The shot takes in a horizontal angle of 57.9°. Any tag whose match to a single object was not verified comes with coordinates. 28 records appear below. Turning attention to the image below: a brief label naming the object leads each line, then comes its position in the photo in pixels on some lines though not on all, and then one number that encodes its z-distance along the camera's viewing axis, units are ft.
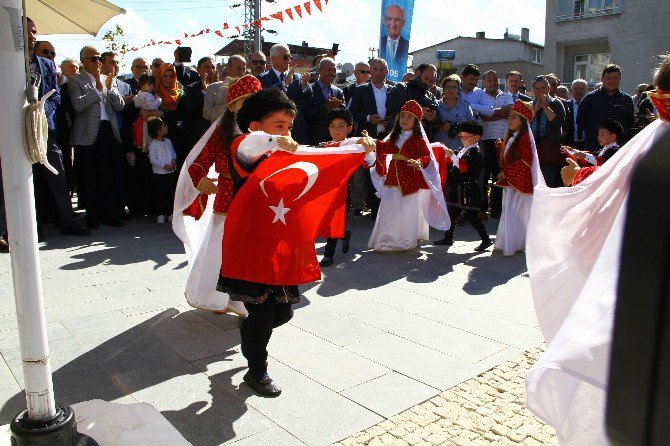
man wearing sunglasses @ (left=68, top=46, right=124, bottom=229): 23.71
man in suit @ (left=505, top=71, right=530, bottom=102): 31.30
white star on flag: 10.48
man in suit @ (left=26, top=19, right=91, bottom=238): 21.49
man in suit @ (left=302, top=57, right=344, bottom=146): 27.61
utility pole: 55.11
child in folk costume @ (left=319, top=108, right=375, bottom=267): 19.76
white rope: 7.20
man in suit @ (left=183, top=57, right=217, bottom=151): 26.50
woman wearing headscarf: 27.14
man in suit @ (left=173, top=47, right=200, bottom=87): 29.35
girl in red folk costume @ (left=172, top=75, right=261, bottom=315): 13.55
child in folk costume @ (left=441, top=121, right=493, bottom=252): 23.77
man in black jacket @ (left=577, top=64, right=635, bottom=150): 27.50
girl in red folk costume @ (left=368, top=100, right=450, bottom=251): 22.24
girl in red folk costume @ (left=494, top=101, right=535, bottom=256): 22.22
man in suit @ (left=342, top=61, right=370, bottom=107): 32.89
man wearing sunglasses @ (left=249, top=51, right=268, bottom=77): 27.78
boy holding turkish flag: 10.38
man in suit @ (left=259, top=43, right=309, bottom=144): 26.25
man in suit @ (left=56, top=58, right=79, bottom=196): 24.12
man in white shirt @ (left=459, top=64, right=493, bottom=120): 29.55
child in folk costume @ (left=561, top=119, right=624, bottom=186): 19.99
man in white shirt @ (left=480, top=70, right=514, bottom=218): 29.81
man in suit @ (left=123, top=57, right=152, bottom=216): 27.82
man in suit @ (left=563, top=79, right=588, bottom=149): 30.29
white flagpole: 7.14
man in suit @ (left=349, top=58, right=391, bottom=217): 27.96
